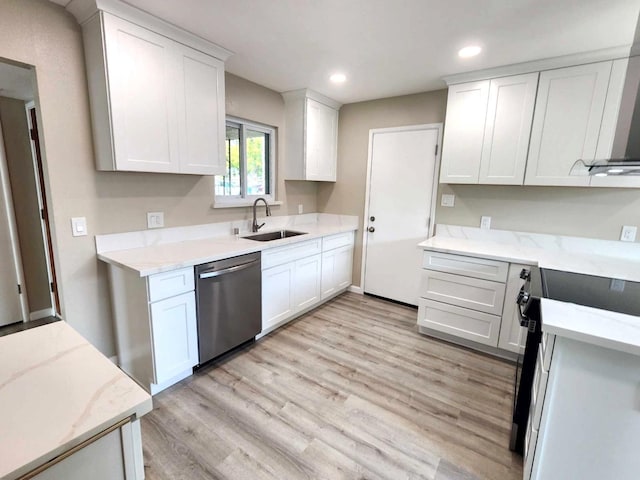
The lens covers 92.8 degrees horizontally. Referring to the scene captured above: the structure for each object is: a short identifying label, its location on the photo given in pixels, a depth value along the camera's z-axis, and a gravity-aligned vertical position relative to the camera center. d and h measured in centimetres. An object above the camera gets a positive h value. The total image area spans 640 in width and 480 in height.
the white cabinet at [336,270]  354 -94
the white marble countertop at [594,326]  107 -48
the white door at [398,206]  341 -14
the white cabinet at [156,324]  194 -91
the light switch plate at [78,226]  203 -27
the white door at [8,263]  271 -72
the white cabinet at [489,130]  256 +58
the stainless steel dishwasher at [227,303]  221 -88
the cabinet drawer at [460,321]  261 -112
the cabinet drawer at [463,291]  256 -83
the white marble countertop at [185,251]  193 -47
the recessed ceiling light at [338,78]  288 +110
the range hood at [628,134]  150 +35
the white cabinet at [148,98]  188 +61
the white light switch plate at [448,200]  322 -5
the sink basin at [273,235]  319 -48
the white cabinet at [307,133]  341 +67
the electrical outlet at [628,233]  243 -26
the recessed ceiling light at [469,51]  225 +109
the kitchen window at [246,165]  311 +27
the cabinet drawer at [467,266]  251 -60
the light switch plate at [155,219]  240 -25
